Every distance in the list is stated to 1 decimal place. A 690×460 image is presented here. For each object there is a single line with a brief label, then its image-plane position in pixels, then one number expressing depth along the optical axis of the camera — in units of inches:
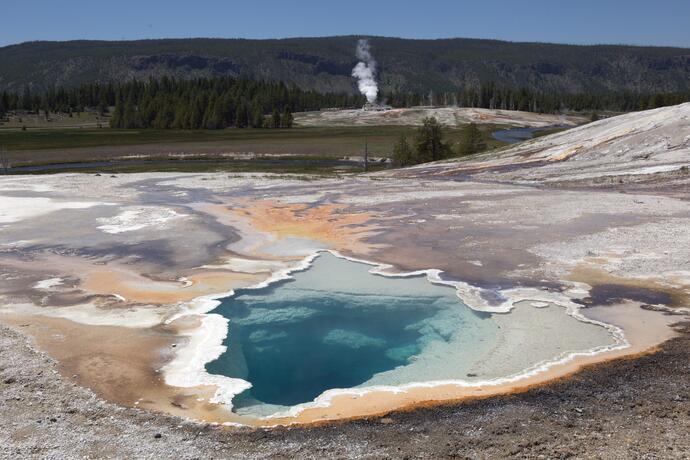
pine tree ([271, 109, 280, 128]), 5348.9
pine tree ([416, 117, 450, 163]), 2696.9
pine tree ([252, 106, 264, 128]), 5535.4
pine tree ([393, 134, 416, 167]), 2669.8
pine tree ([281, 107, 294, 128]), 5418.3
